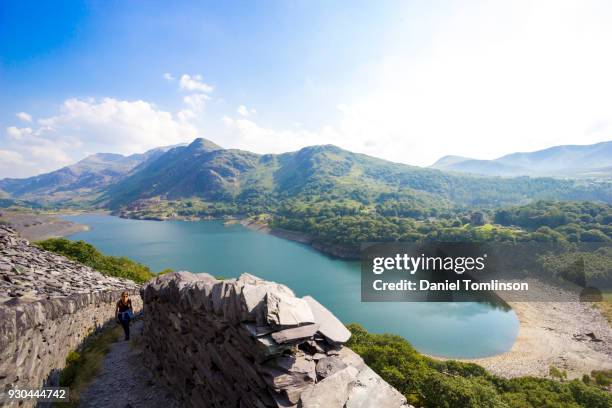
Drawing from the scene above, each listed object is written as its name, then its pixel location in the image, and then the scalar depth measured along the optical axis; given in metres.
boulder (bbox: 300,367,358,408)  4.63
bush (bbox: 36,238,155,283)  29.21
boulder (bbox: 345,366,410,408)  4.87
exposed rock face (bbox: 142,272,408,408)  4.95
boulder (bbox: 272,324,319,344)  4.99
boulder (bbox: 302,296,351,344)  5.84
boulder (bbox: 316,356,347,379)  5.24
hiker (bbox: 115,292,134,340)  13.65
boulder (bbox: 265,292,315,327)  5.13
